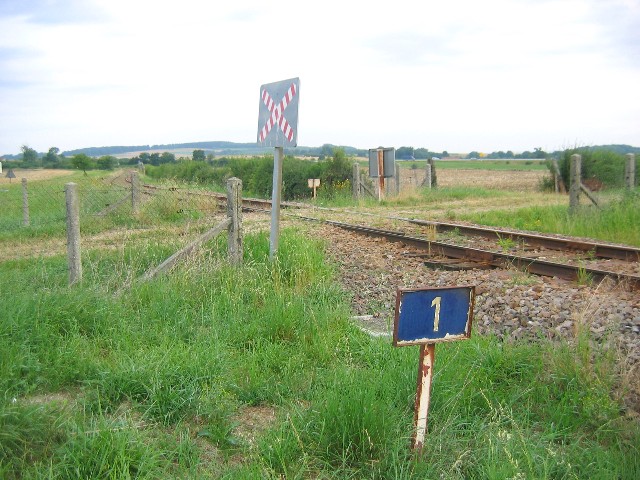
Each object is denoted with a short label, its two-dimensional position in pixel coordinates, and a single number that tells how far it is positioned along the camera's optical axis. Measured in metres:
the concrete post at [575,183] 16.02
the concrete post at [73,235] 7.36
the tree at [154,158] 67.00
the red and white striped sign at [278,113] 9.40
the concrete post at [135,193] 15.94
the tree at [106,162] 57.18
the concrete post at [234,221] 8.78
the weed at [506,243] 11.40
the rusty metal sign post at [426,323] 4.10
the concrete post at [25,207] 16.24
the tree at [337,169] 29.11
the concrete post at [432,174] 27.90
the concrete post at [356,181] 23.58
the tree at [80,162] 52.69
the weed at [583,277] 8.70
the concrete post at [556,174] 27.18
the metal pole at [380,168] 22.44
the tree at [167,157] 60.64
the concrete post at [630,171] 17.14
